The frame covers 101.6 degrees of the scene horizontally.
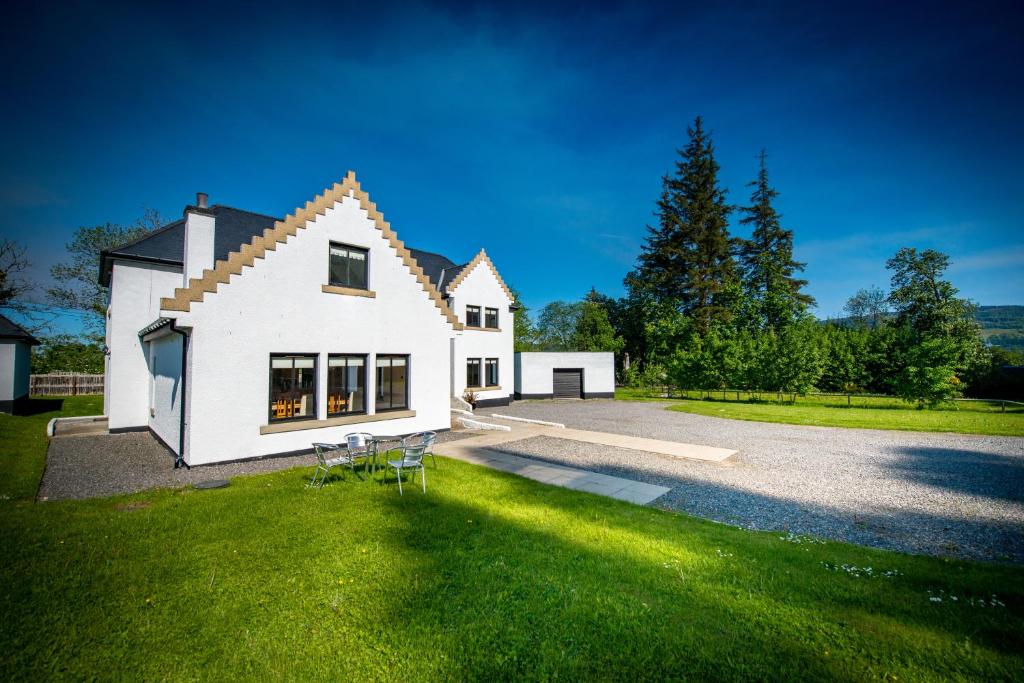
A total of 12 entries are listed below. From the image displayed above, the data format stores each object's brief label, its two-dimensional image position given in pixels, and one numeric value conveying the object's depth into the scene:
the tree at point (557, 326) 57.95
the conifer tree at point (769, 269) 43.84
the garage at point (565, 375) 31.47
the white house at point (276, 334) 10.36
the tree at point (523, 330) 51.10
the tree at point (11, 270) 30.62
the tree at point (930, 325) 23.36
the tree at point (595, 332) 49.31
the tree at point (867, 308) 78.31
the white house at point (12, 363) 19.25
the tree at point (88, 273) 33.94
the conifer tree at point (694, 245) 44.66
